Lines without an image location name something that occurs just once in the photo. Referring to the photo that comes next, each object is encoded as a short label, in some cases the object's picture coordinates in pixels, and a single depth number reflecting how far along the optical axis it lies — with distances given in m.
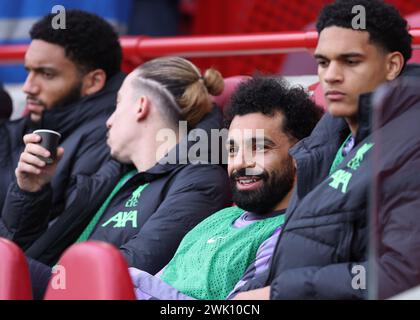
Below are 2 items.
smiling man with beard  6.18
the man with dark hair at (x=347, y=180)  4.52
